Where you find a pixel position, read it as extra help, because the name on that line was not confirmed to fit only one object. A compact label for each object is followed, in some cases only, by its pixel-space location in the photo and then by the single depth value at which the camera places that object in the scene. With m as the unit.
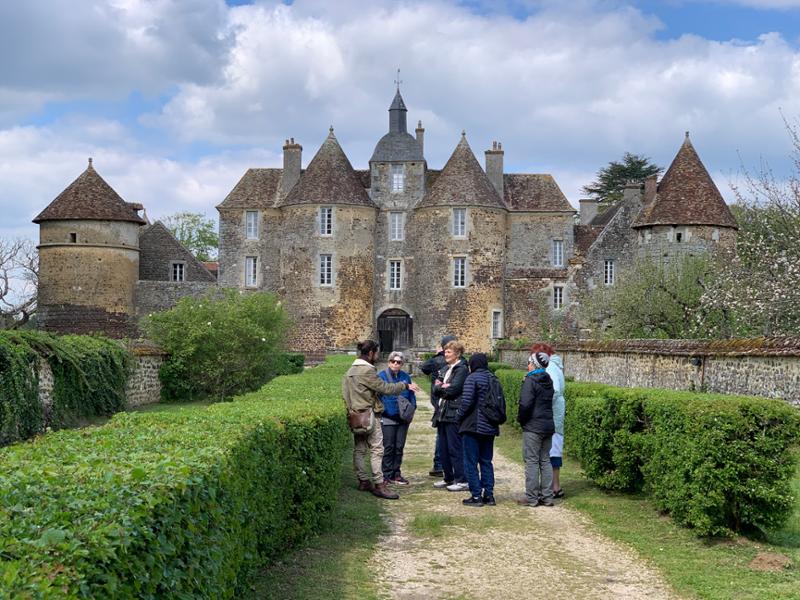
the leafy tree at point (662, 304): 27.33
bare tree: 47.33
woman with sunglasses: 12.81
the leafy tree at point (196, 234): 91.00
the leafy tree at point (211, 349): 29.83
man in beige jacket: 11.80
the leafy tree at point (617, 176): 71.00
